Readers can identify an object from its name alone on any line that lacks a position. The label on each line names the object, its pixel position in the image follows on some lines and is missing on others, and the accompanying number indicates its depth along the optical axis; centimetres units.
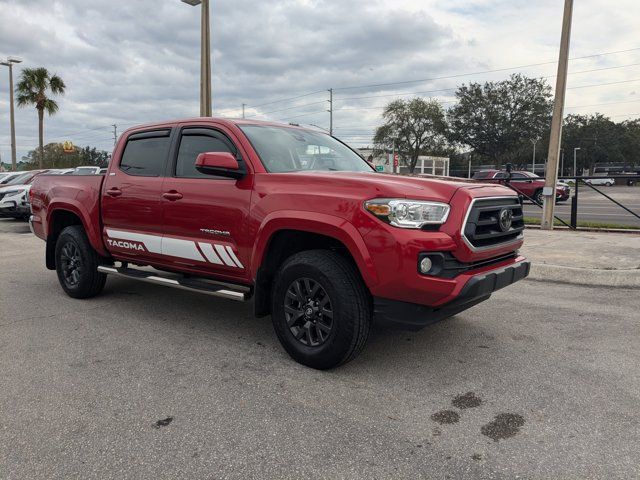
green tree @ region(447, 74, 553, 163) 6291
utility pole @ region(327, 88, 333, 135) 6981
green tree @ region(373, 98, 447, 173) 6519
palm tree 3412
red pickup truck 329
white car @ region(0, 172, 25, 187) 1766
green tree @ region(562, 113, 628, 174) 8812
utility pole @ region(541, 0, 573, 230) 1111
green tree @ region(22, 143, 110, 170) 6148
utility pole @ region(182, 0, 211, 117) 1209
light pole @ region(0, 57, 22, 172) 2858
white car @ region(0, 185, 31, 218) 1521
